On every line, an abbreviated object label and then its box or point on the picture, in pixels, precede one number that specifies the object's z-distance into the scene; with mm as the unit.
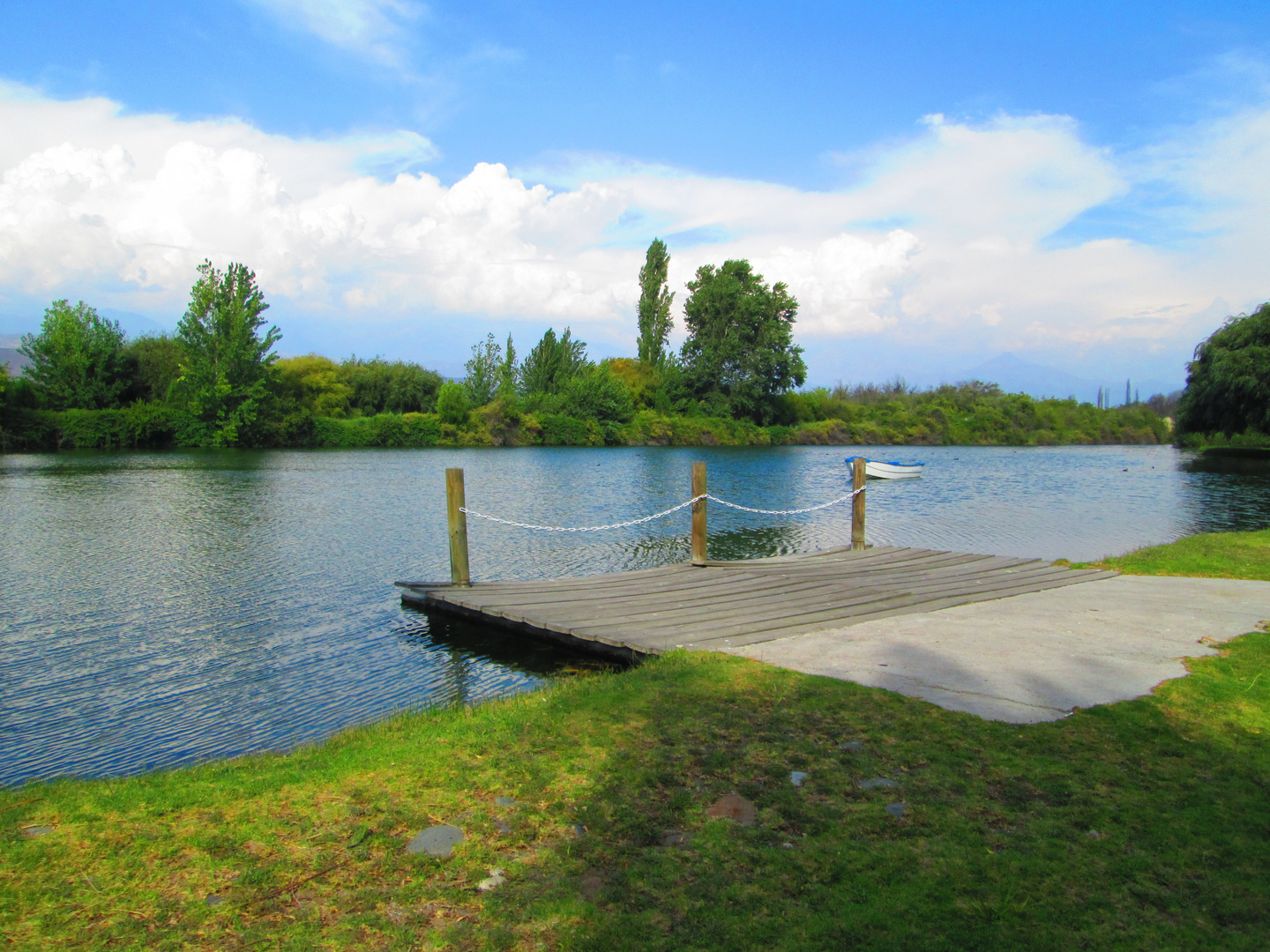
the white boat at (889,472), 41719
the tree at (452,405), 70250
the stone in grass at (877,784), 4297
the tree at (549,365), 77688
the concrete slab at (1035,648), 5758
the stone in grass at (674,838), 3744
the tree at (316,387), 72875
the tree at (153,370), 64375
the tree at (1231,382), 43750
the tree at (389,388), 78750
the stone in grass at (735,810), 3967
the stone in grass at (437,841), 3711
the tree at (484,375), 78625
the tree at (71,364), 59719
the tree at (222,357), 59375
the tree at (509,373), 78938
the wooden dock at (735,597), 8391
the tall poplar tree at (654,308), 80688
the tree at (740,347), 74625
